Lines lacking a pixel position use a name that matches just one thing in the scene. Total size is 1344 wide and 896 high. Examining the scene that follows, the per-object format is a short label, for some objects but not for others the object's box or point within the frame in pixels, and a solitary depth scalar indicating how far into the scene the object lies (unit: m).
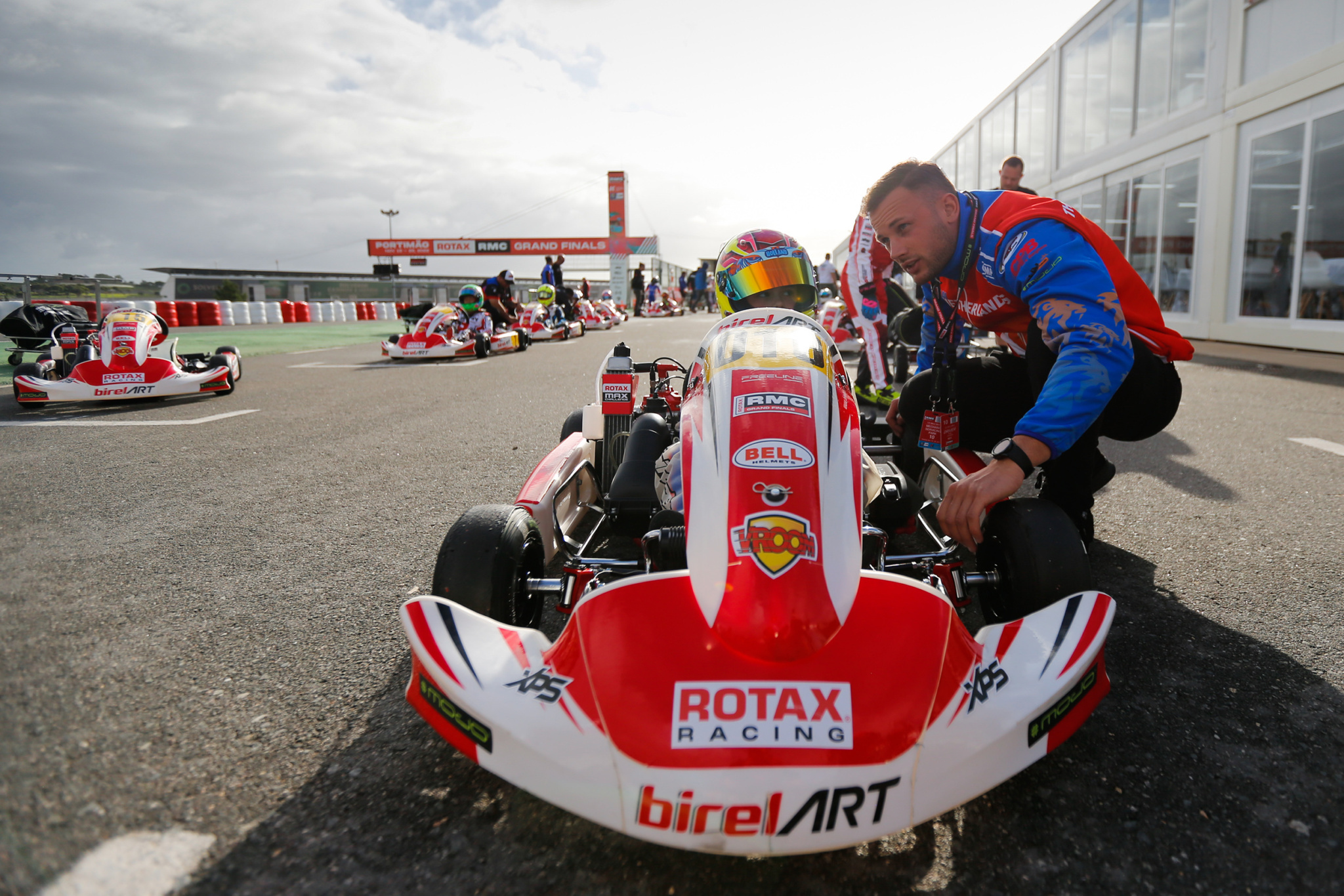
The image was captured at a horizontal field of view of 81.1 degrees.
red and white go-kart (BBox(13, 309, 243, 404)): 6.43
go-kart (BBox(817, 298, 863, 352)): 8.02
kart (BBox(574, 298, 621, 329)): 21.30
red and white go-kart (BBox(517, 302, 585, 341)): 16.56
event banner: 53.94
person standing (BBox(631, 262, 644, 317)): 33.59
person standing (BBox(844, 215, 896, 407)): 6.18
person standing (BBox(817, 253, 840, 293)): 17.53
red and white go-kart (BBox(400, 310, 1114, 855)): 1.15
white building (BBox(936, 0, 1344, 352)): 8.81
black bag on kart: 8.59
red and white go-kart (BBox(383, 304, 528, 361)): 11.28
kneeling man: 1.87
